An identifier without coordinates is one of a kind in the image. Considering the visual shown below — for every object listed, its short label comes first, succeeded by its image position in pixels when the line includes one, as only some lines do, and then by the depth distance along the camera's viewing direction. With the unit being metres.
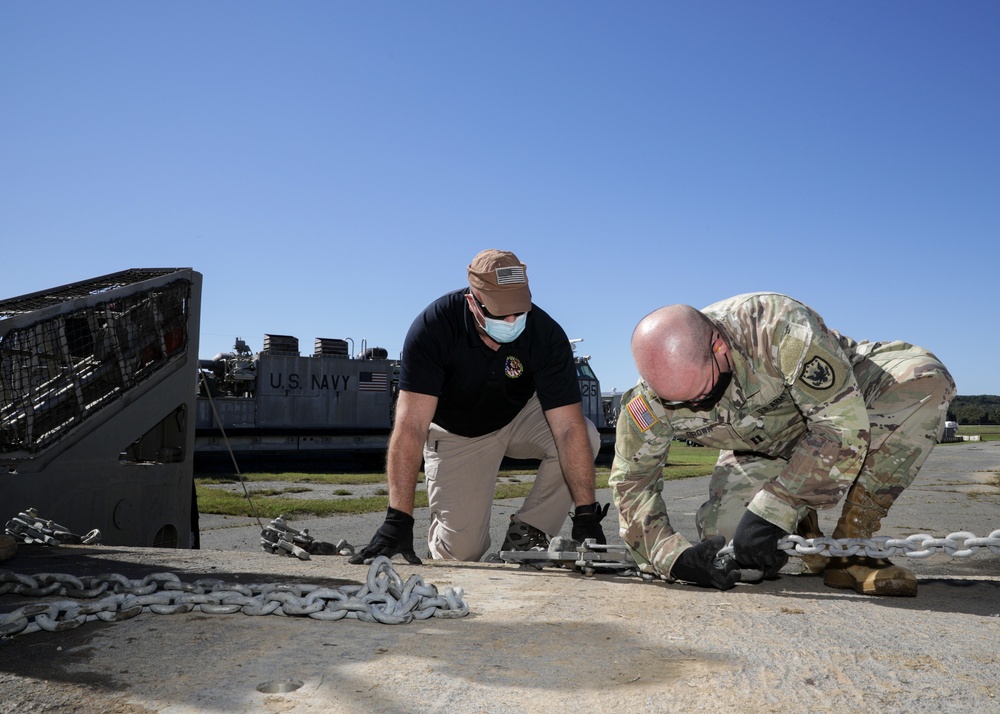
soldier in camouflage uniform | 2.60
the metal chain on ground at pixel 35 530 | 3.52
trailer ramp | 3.60
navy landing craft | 16.20
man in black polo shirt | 3.40
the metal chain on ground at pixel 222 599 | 2.12
